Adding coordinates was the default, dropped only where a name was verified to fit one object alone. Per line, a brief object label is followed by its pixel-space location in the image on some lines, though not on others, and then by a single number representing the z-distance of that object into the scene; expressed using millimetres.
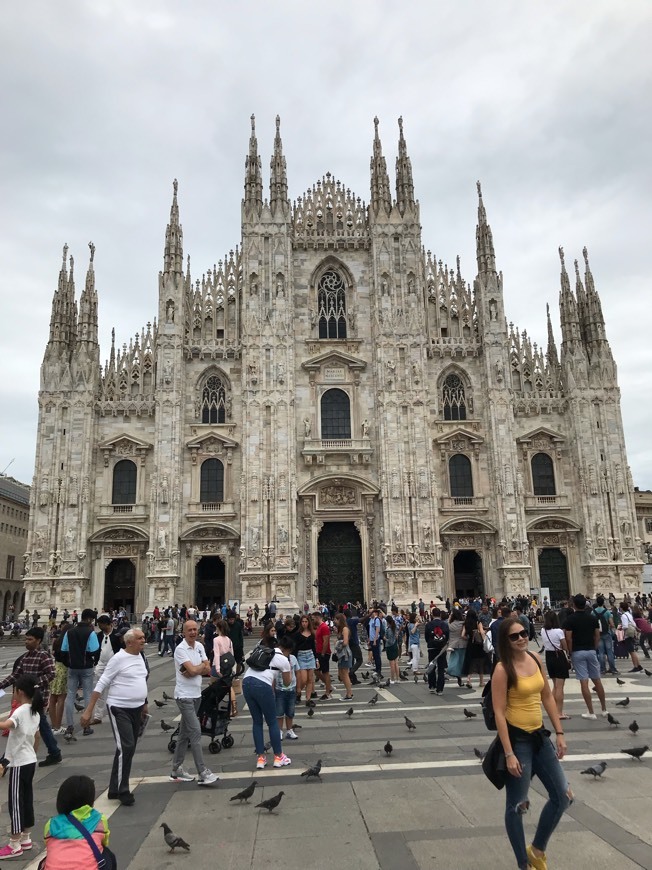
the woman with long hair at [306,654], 11805
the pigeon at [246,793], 6766
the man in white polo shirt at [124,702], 7109
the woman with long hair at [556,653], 9945
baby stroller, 9211
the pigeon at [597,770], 7234
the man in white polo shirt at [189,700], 7613
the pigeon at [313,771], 7541
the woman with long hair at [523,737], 4812
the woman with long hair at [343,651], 13445
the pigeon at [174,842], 5570
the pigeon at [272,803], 6426
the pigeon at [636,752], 7914
